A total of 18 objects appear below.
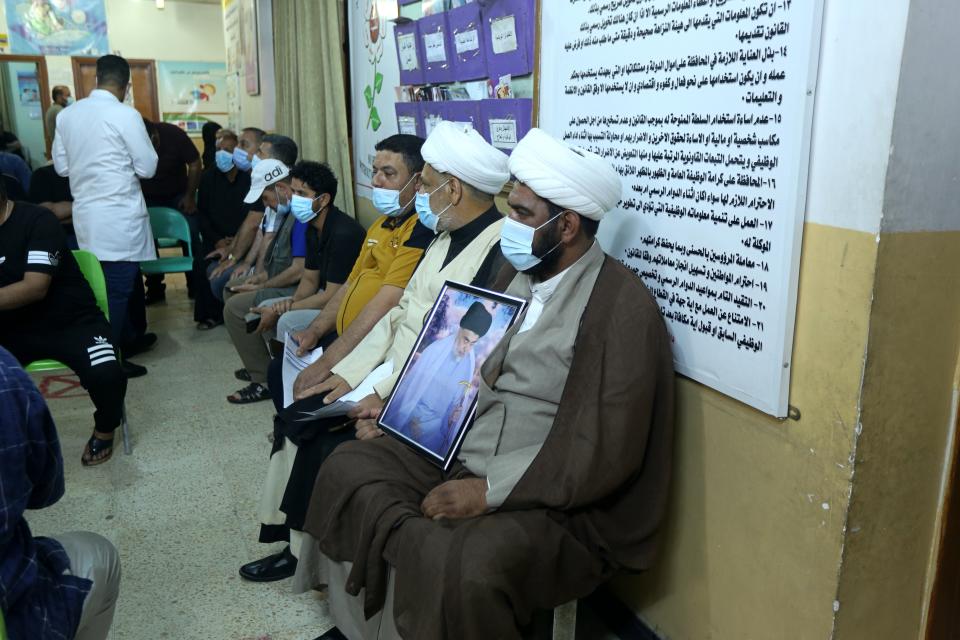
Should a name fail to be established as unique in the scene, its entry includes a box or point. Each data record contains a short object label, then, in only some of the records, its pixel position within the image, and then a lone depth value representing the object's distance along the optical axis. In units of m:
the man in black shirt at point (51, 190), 4.99
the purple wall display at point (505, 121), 2.59
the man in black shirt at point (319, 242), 3.41
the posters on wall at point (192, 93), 10.72
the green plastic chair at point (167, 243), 5.91
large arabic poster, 1.48
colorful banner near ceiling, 9.94
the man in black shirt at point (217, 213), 5.27
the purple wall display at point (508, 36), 2.51
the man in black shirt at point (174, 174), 5.69
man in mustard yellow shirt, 2.76
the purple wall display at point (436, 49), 3.15
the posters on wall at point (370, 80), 3.84
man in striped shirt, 2.98
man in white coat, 4.21
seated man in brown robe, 1.61
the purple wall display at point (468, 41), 2.88
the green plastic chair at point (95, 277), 3.31
